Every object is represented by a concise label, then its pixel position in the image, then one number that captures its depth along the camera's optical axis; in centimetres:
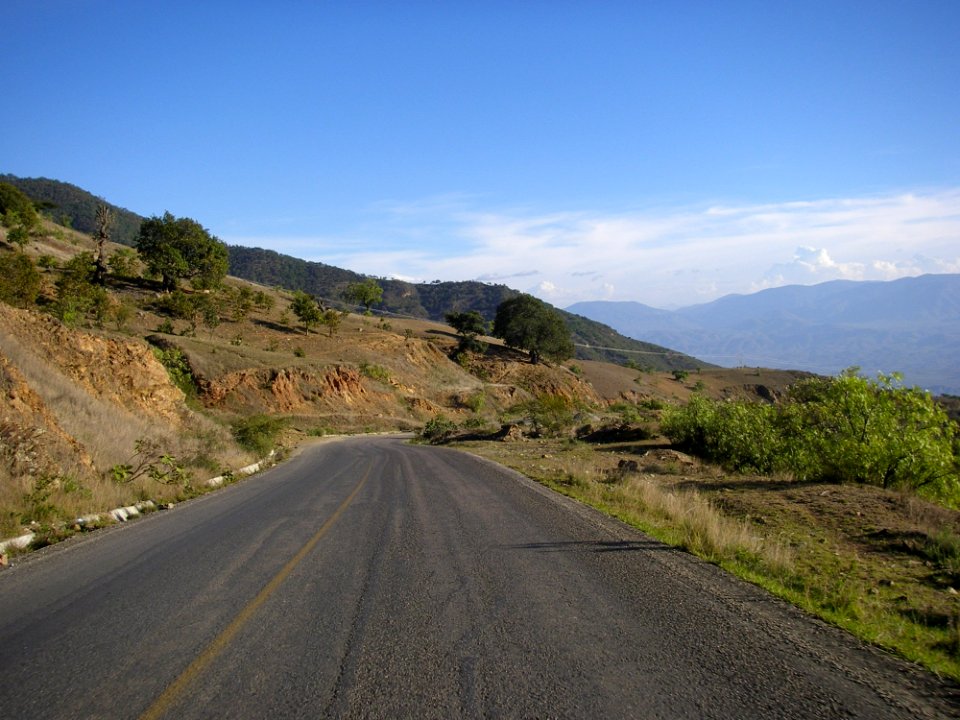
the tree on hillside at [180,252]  7156
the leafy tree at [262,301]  8044
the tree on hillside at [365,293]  10562
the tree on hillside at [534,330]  9450
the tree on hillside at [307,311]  7706
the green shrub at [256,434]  2741
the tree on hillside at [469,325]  9640
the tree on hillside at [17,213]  6481
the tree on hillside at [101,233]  6588
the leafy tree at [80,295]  4453
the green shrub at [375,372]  6669
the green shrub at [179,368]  4675
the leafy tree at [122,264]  6981
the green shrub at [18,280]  3206
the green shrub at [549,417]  4122
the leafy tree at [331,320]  7888
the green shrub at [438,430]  4500
